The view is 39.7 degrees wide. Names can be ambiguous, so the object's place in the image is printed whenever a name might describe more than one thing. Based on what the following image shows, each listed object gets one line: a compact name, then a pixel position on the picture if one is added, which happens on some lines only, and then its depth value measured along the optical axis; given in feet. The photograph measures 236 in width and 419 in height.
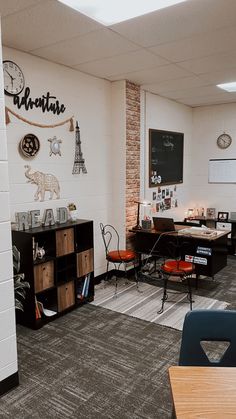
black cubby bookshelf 11.14
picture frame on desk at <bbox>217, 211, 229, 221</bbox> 21.07
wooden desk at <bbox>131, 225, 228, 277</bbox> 14.17
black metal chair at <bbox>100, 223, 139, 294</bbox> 15.93
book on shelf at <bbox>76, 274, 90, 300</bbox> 13.38
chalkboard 18.15
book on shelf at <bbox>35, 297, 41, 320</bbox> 11.29
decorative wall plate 11.76
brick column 15.79
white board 21.34
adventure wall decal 11.56
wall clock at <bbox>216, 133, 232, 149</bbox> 21.35
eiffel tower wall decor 14.11
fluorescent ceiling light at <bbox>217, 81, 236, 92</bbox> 16.79
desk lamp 16.34
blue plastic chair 5.76
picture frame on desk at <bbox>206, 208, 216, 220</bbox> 21.82
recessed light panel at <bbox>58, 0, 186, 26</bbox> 8.39
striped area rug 12.28
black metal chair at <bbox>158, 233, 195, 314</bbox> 12.75
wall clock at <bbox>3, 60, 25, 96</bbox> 10.94
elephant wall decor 12.21
